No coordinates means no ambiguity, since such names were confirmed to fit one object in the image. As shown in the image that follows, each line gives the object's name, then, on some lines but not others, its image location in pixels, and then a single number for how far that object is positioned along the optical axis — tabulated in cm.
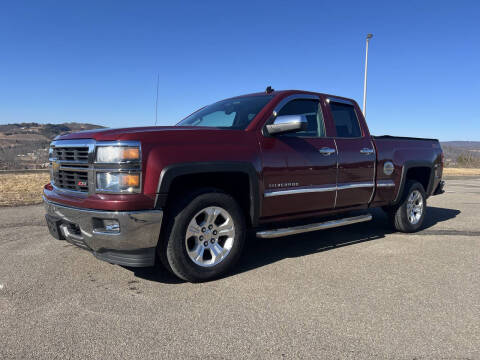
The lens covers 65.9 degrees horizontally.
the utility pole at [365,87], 2033
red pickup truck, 316
